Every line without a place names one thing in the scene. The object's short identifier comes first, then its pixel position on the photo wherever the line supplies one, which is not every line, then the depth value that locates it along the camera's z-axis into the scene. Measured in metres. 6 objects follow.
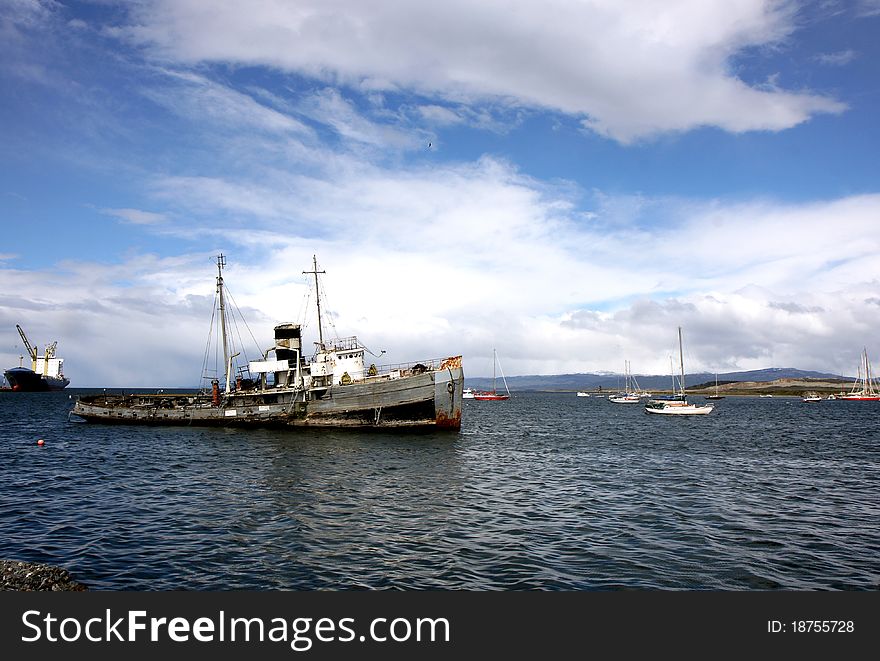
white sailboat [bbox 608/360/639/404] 156.38
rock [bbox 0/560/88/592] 10.94
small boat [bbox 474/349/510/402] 186.25
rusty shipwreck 44.84
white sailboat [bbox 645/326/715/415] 82.69
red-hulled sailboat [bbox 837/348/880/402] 162.12
